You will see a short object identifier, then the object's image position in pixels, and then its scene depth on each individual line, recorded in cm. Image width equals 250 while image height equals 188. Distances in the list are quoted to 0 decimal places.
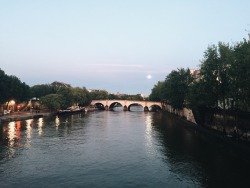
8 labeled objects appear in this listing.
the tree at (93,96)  11483
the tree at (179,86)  5791
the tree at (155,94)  9853
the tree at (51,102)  7263
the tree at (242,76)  2348
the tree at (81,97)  9021
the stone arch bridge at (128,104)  10445
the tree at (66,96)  7930
